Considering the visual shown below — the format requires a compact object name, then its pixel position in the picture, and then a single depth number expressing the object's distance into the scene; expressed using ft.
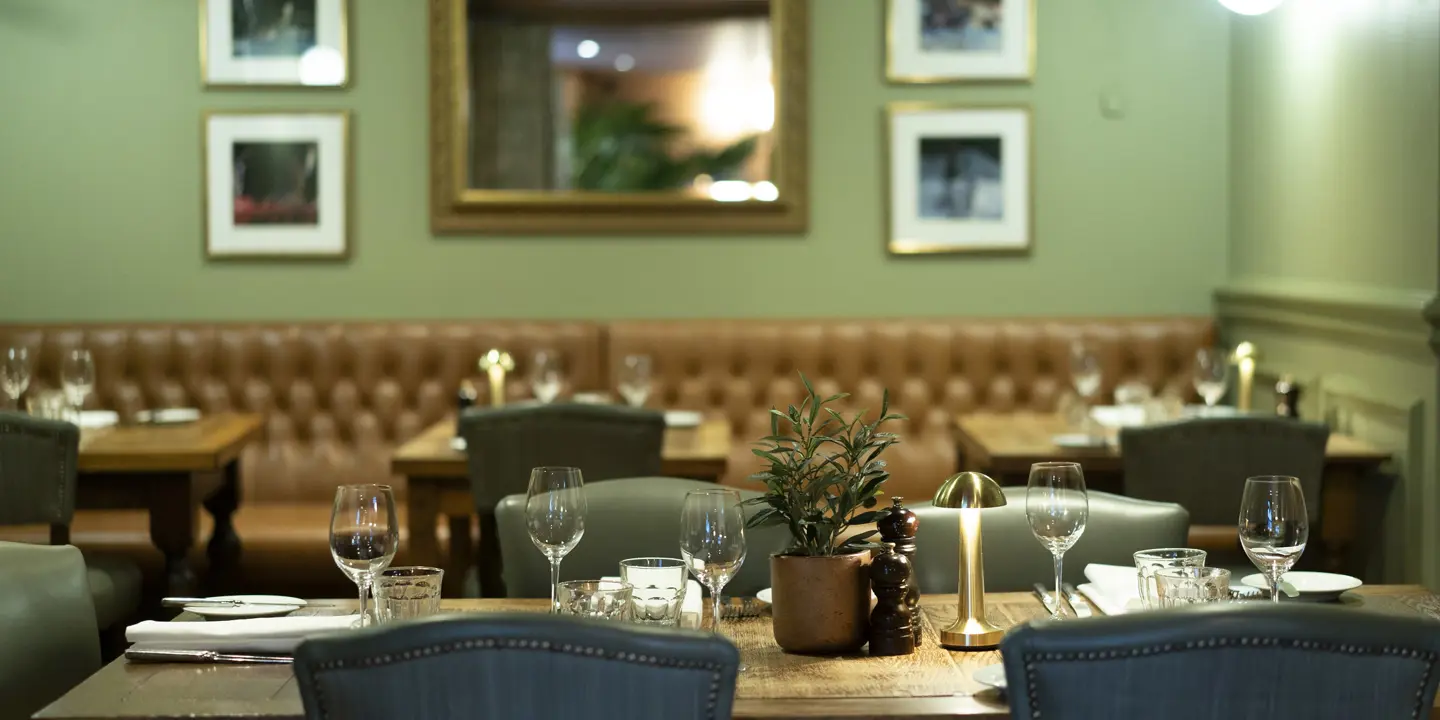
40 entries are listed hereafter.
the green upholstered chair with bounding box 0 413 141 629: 12.26
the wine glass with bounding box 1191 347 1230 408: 15.94
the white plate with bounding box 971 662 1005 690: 6.00
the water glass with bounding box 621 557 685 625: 6.67
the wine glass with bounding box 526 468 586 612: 7.23
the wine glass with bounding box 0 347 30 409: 15.42
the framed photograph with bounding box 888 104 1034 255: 19.72
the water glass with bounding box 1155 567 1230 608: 6.70
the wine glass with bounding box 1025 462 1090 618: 7.00
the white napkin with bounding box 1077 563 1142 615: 7.45
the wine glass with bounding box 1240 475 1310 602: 6.98
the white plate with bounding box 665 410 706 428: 15.60
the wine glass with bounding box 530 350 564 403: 16.39
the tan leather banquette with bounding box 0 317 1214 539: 19.19
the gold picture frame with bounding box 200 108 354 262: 19.54
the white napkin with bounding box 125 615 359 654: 6.70
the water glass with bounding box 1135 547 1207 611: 6.91
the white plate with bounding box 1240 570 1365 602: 7.59
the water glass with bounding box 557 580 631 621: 6.52
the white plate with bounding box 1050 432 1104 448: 13.51
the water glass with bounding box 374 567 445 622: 6.83
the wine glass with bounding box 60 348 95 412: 15.11
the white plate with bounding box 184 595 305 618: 7.28
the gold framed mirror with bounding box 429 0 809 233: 19.60
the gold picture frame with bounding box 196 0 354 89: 19.48
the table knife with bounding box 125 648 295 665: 6.63
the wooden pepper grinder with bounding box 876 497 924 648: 7.07
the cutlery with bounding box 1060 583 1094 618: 7.50
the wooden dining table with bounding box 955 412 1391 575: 13.37
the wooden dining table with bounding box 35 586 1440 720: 5.79
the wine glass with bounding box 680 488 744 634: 6.70
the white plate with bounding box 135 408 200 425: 15.48
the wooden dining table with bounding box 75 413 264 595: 13.43
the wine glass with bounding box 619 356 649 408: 16.30
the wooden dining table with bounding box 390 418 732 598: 13.35
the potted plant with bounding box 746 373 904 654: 6.79
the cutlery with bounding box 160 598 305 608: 7.30
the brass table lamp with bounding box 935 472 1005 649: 6.84
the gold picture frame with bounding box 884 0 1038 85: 19.60
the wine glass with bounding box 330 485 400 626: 6.80
